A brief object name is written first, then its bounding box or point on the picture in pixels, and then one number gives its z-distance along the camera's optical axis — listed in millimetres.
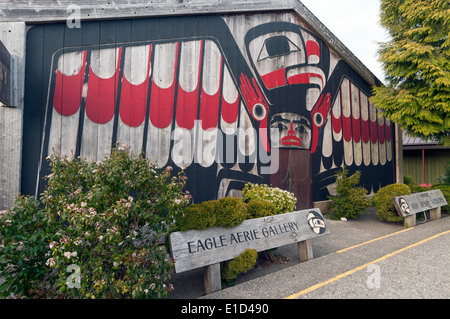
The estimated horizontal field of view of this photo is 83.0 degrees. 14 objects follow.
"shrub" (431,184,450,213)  8359
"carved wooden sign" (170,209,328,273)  3270
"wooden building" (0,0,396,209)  4750
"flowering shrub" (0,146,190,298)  2586
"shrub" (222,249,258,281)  3629
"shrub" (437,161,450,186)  10586
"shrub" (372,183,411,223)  7055
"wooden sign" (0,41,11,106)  4082
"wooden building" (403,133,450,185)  15008
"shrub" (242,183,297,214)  5148
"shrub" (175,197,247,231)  3465
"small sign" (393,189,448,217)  6725
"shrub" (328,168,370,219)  7531
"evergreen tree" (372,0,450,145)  7527
